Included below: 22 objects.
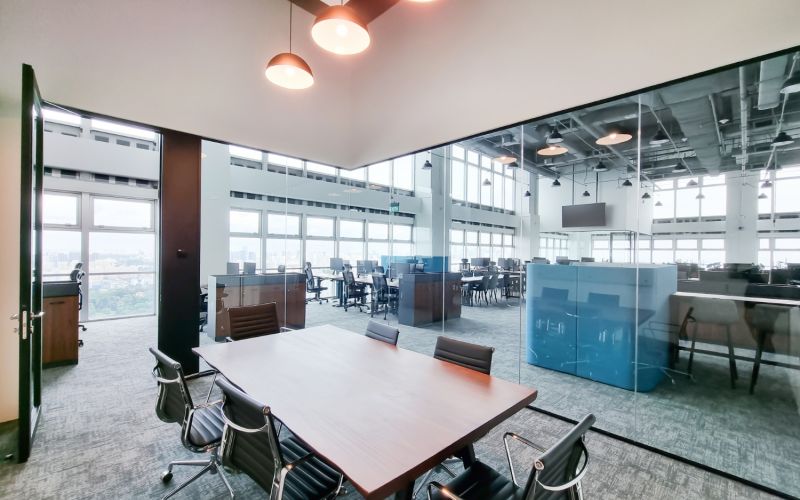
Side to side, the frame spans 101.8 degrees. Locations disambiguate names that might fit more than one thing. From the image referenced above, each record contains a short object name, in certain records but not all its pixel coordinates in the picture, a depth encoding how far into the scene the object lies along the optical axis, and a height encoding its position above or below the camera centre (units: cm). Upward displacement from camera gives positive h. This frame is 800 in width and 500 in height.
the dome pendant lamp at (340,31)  193 +139
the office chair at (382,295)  738 -107
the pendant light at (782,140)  244 +85
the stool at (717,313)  269 -54
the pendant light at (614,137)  337 +129
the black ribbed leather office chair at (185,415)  194 -111
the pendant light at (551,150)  421 +131
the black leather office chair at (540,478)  116 -93
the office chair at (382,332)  297 -79
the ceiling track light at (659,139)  313 +109
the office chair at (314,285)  729 -89
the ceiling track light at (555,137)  423 +149
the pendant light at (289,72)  240 +138
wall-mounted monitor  360 +42
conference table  130 -83
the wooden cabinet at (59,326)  436 -108
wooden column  393 -2
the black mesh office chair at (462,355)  231 -80
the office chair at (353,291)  790 -105
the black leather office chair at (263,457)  144 -101
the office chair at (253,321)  336 -79
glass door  233 -15
